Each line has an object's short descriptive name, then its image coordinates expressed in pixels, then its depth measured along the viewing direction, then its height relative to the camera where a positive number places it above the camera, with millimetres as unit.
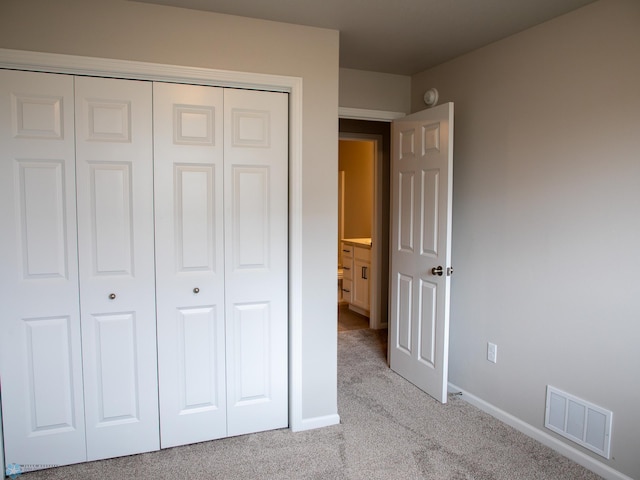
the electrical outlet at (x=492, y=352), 2887 -932
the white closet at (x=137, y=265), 2199 -295
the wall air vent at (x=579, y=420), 2217 -1115
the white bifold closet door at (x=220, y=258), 2404 -272
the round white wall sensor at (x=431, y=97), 3232 +859
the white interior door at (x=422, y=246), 2963 -255
